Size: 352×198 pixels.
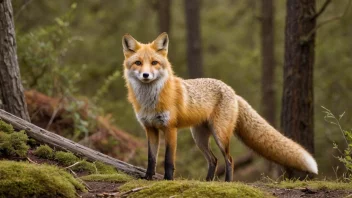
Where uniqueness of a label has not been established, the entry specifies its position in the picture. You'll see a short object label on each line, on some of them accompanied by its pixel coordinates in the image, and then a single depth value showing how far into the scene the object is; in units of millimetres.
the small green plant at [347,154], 11498
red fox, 13289
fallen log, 13607
